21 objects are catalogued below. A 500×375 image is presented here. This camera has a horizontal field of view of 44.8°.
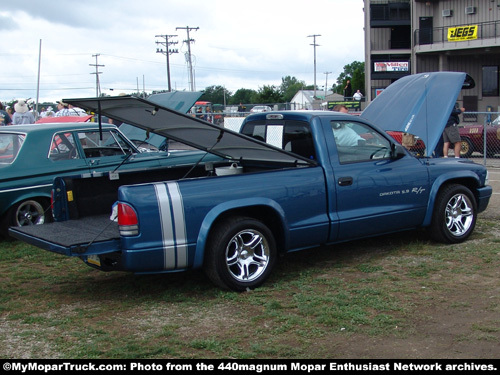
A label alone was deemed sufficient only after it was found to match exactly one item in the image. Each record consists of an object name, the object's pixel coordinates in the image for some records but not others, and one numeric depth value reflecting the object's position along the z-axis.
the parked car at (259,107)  35.71
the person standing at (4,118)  13.41
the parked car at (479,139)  17.41
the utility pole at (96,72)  90.61
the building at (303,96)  87.47
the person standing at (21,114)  14.01
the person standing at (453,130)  13.24
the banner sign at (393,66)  41.81
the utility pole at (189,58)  67.18
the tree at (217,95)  92.88
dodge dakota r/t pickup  5.34
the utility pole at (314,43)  85.50
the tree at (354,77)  62.31
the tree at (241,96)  111.00
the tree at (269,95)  67.00
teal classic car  8.07
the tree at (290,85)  149.85
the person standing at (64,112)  16.14
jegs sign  36.77
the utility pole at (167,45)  69.94
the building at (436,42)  37.03
